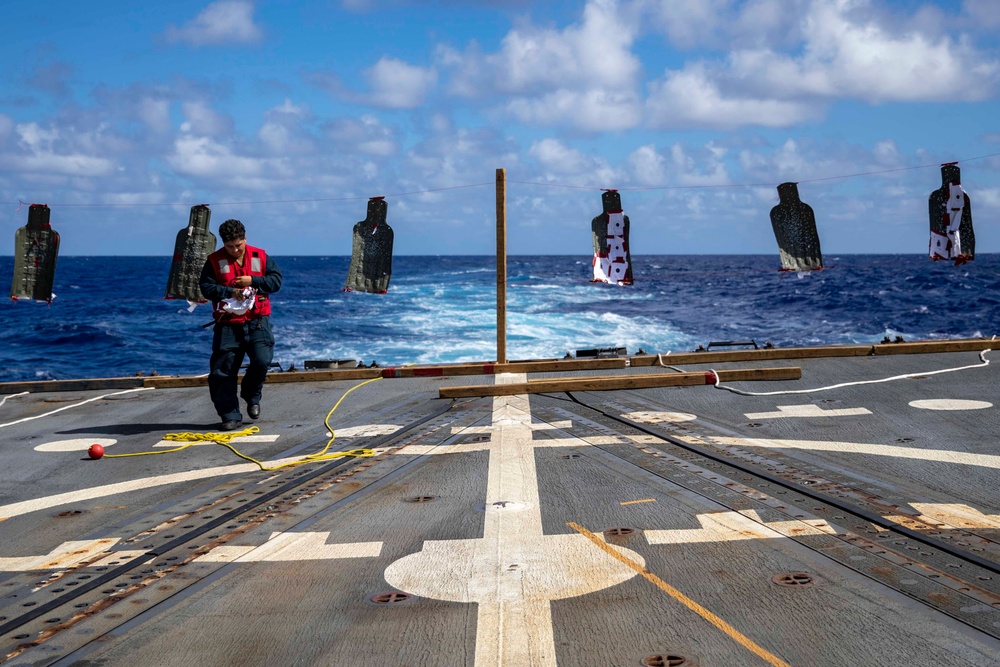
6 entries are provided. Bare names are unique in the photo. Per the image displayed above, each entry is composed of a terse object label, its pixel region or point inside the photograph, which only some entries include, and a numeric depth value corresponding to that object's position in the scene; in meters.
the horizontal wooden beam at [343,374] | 11.05
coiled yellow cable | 6.86
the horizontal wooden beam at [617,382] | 9.63
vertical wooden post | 11.27
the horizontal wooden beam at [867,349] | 11.52
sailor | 8.04
